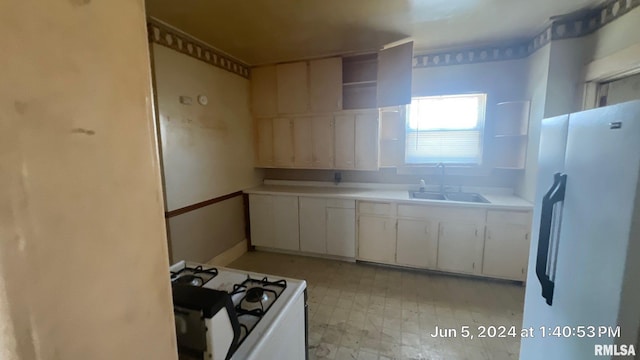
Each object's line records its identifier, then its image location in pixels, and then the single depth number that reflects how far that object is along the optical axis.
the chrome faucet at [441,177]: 3.19
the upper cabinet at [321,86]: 3.21
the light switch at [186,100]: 2.57
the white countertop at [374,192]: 2.72
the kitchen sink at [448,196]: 3.08
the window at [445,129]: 3.14
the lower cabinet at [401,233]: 2.70
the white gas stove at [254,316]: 0.88
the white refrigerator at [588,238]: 0.73
